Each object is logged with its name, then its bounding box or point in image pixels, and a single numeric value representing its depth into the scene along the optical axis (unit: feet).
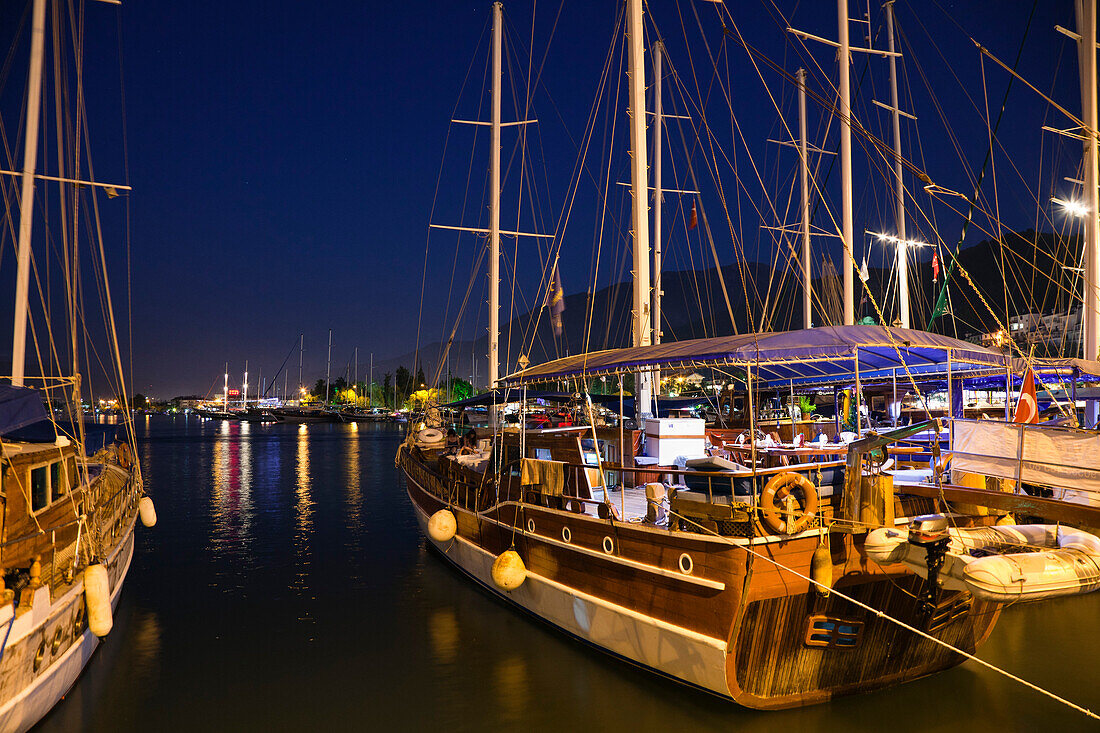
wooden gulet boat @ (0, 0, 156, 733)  20.44
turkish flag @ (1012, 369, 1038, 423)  27.89
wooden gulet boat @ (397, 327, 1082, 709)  21.81
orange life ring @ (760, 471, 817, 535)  21.67
